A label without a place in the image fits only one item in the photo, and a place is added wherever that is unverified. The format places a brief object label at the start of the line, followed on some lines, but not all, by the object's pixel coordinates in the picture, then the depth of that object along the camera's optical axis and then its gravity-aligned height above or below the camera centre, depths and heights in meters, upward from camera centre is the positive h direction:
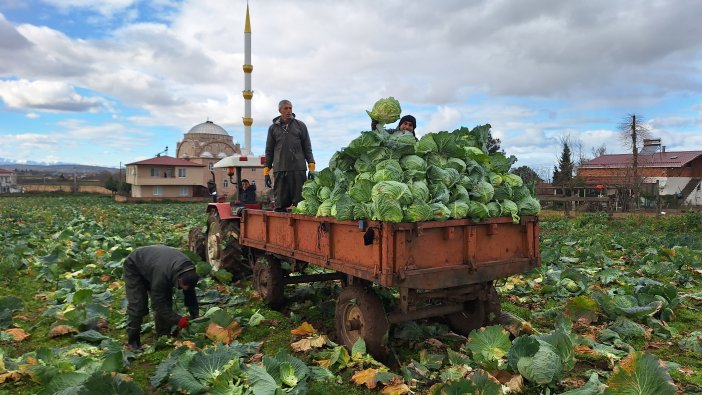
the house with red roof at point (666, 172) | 40.38 +1.85
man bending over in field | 5.75 -1.09
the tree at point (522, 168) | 33.70 +1.80
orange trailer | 4.57 -0.70
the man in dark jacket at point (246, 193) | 9.16 +0.02
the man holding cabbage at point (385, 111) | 6.17 +1.03
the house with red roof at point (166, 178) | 61.31 +2.06
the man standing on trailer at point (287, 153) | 7.74 +0.64
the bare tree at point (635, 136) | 28.83 +3.43
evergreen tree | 46.00 +2.65
